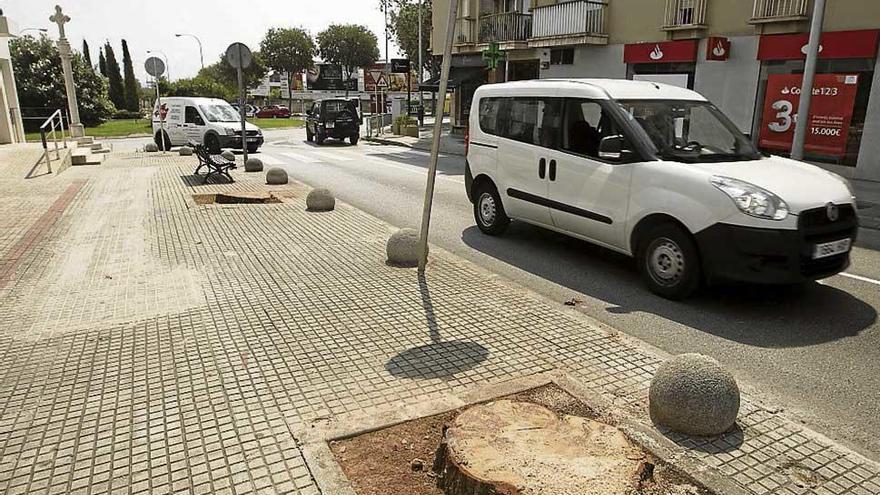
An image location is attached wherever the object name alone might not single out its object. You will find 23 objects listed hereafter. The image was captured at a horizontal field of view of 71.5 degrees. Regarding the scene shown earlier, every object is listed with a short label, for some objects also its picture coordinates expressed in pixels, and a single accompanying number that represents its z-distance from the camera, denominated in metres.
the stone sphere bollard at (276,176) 13.27
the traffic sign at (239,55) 14.02
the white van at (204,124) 20.55
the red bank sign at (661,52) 17.50
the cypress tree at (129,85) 63.06
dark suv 27.56
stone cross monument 22.03
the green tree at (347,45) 87.31
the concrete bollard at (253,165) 15.63
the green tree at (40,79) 41.38
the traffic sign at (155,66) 19.77
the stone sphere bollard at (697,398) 3.25
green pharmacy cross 24.45
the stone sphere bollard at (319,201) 10.04
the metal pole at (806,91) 11.96
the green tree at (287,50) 84.94
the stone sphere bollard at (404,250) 6.66
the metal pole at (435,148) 5.29
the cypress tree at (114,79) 61.34
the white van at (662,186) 5.14
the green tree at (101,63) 70.36
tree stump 2.61
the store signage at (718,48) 16.48
